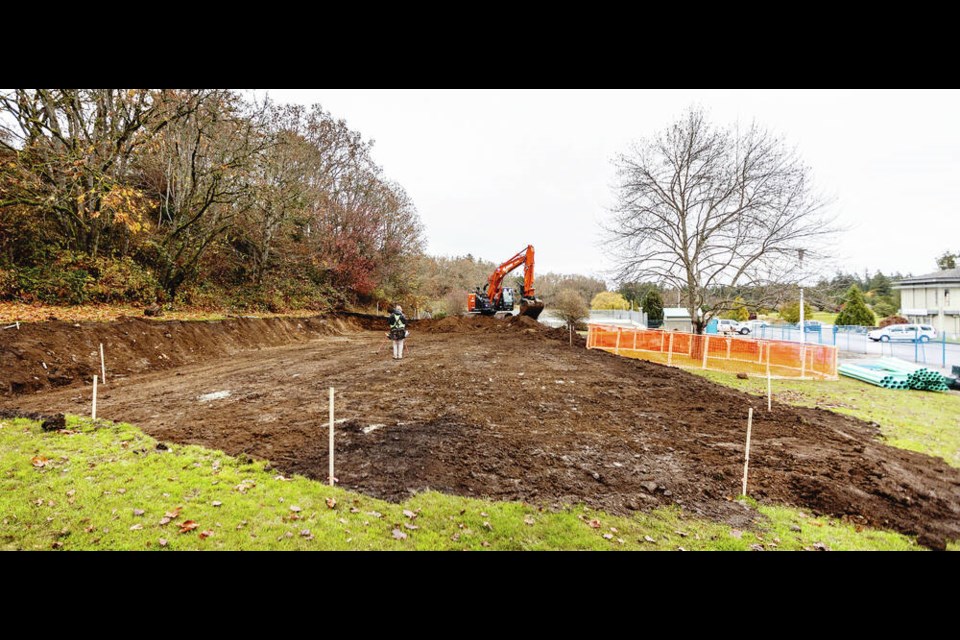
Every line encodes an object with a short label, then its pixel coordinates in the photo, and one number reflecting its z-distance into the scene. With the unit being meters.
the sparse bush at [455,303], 25.92
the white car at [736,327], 25.16
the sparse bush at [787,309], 9.72
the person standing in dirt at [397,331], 9.98
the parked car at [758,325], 22.12
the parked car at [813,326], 18.48
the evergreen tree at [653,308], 27.28
